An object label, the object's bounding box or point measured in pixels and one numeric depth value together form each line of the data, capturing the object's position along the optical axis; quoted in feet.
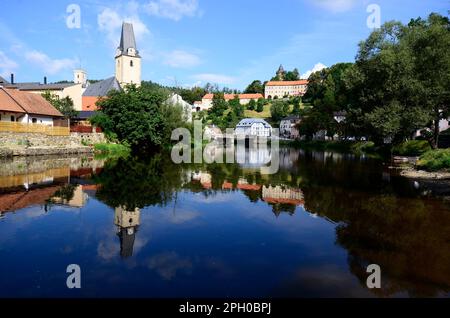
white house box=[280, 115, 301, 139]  389.80
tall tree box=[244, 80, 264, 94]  625.41
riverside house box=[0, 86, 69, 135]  119.56
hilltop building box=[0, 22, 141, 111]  249.55
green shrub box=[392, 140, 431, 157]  124.26
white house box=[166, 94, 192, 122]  179.46
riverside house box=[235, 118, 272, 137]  414.99
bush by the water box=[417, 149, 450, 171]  82.89
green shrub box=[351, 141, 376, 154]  178.09
